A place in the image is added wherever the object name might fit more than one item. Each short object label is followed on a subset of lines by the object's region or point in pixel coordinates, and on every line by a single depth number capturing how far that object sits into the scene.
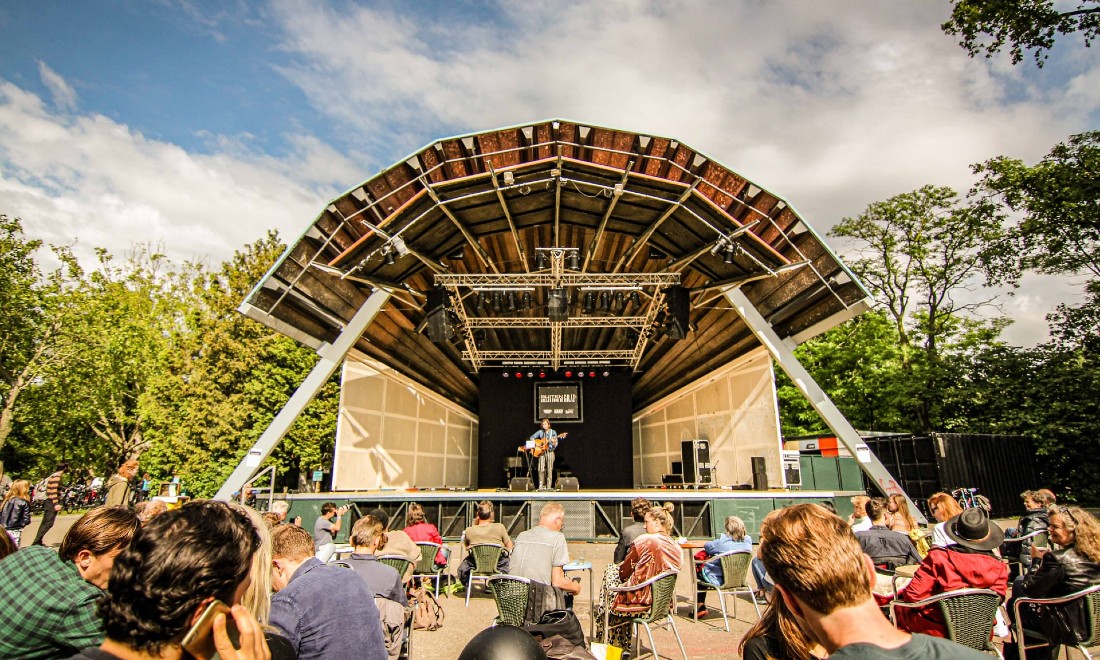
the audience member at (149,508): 5.06
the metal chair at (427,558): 6.45
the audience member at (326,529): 4.89
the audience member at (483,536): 6.09
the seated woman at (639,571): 4.30
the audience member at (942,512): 4.87
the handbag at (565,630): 2.84
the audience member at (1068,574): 3.38
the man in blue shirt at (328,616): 2.26
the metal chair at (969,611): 3.01
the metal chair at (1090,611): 3.29
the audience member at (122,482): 6.51
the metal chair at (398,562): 4.63
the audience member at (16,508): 6.89
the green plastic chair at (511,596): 3.92
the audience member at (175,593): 1.22
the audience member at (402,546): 5.05
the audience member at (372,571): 3.42
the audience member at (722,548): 5.43
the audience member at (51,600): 2.02
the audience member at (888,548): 4.69
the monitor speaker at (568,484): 13.83
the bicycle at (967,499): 11.64
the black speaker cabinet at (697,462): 14.83
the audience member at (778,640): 1.74
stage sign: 17.59
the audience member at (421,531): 6.42
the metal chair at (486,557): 6.00
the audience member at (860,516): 6.23
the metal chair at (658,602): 4.16
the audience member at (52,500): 7.07
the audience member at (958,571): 3.12
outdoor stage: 10.51
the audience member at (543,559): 4.12
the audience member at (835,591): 1.22
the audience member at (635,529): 5.46
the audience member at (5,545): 2.65
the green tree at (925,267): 20.88
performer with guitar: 14.56
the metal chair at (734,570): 5.26
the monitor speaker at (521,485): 14.15
